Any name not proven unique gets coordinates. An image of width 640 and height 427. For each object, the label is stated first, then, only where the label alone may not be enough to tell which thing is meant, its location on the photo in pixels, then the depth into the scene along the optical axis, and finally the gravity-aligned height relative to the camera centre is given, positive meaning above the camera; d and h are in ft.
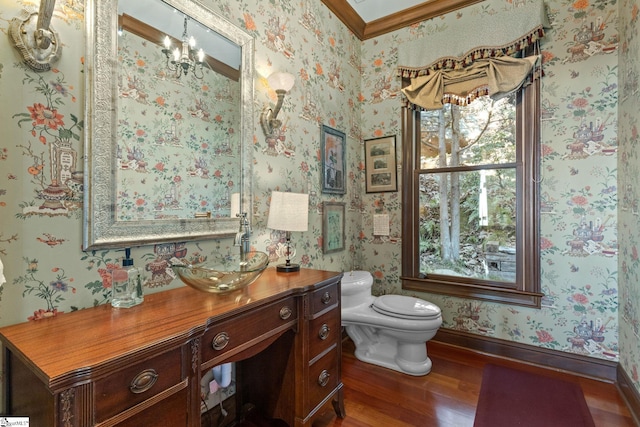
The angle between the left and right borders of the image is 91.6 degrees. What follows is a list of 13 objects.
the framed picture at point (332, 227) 8.35 -0.35
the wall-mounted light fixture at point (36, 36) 3.27 +1.93
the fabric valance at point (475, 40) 7.61 +4.65
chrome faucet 5.34 -0.35
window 7.86 +0.41
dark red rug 5.69 -3.77
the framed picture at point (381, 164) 9.59 +1.58
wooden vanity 2.42 -1.39
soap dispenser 3.80 -0.89
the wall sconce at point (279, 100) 6.21 +2.29
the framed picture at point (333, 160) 8.30 +1.51
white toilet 7.09 -2.59
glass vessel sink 3.95 -0.84
